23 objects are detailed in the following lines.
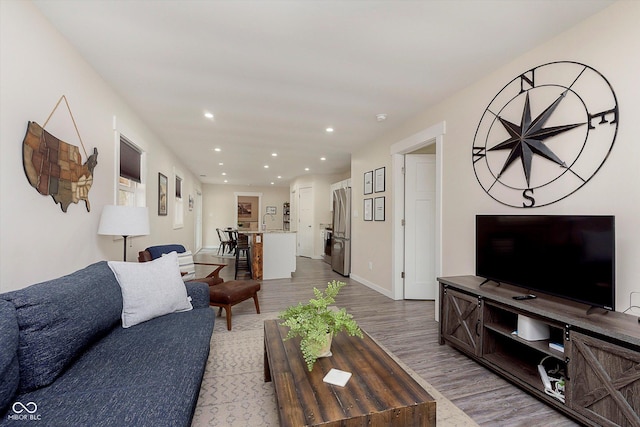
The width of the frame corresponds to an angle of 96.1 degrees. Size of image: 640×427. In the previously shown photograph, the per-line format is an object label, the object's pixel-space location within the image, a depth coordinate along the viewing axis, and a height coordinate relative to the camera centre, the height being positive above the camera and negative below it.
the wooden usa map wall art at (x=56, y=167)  1.78 +0.34
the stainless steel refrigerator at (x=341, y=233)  5.85 -0.34
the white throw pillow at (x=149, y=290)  1.96 -0.54
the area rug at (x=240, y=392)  1.70 -1.20
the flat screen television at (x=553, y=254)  1.66 -0.25
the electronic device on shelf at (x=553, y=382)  1.77 -1.05
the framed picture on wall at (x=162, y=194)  4.69 +0.37
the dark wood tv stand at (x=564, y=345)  1.43 -0.81
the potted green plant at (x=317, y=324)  1.45 -0.56
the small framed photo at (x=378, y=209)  4.62 +0.13
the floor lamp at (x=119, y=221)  2.44 -0.05
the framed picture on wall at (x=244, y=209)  11.86 +0.29
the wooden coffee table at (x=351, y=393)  1.11 -0.76
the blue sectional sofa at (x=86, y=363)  1.08 -0.74
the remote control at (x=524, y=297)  2.00 -0.56
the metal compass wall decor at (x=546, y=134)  1.89 +0.63
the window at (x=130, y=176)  3.27 +0.49
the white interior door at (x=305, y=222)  8.67 -0.18
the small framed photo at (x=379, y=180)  4.62 +0.60
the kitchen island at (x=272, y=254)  5.43 -0.73
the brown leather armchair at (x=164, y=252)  3.17 -0.45
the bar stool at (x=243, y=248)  5.86 -0.67
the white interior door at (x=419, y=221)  4.23 -0.06
